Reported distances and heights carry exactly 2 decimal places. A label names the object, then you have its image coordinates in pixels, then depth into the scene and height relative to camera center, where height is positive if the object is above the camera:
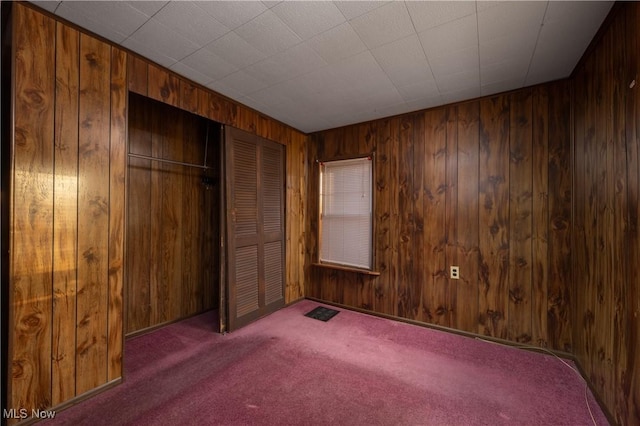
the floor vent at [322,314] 3.17 -1.30
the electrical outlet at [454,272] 2.73 -0.64
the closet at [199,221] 2.74 -0.08
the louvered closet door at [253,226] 2.78 -0.15
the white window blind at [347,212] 3.37 +0.02
